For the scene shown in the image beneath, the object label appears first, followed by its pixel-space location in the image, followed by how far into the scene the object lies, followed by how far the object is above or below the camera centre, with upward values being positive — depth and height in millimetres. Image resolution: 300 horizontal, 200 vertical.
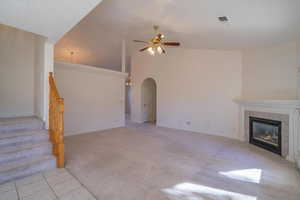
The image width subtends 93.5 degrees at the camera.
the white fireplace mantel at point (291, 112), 2951 -295
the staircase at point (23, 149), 2162 -847
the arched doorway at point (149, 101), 7352 -87
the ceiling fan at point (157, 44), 3688 +1515
